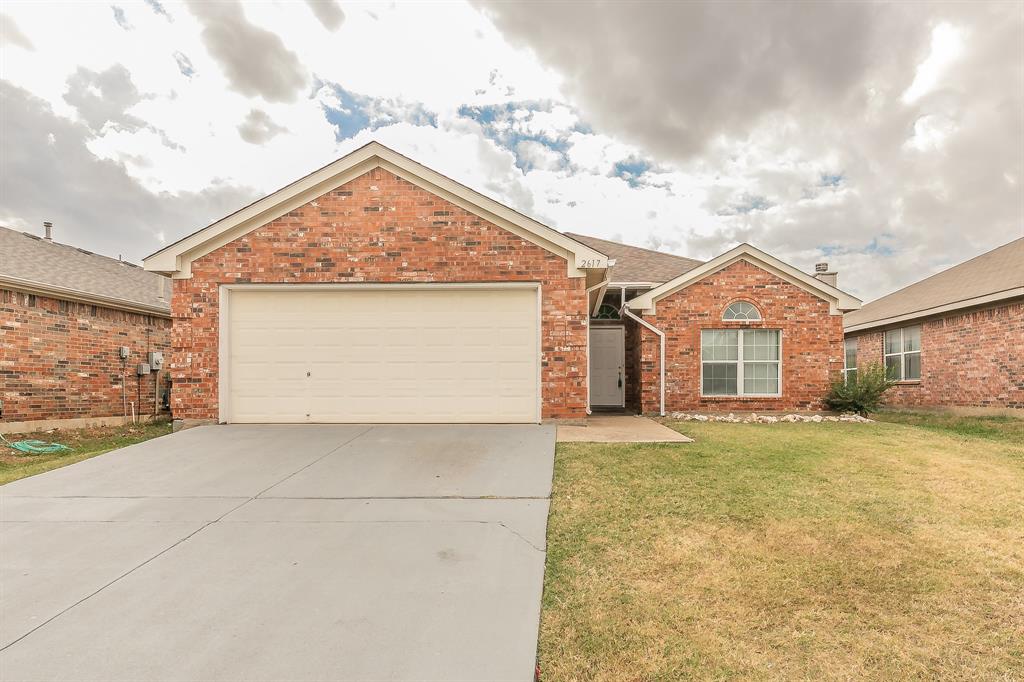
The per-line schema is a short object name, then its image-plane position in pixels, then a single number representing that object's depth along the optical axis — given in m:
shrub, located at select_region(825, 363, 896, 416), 11.33
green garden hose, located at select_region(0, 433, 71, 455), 8.38
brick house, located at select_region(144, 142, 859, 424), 8.49
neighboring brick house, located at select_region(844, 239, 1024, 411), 11.51
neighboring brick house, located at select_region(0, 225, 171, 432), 9.79
